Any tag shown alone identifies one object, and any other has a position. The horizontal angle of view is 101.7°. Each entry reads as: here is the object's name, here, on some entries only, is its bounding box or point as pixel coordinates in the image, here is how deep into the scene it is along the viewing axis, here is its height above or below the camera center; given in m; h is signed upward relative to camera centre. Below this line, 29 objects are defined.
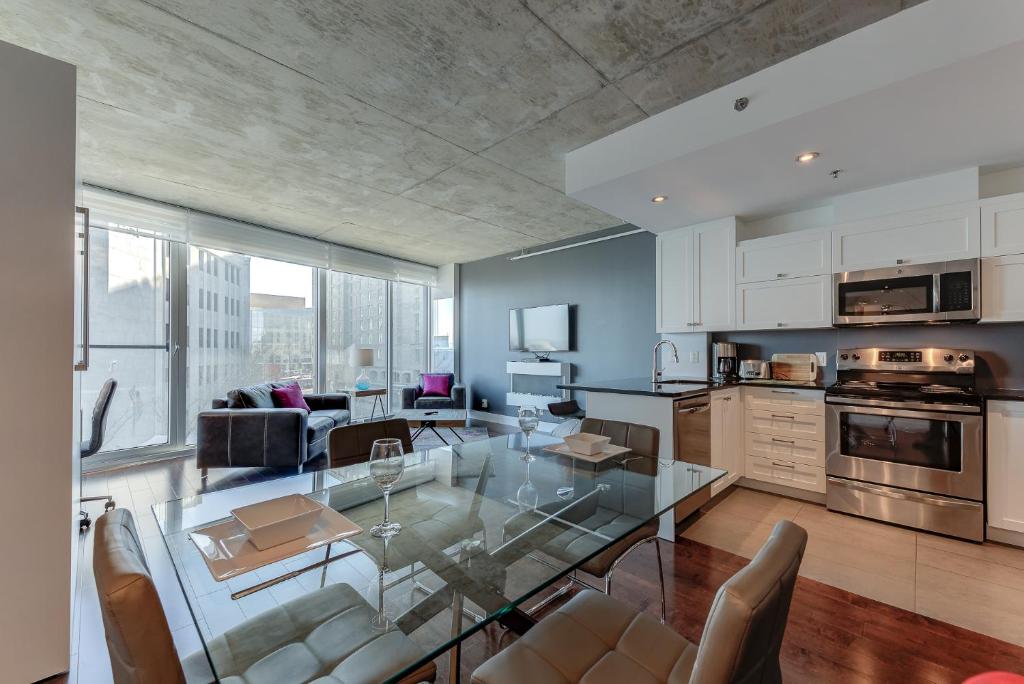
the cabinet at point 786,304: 3.39 +0.34
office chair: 2.96 -0.58
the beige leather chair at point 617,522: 1.20 -0.56
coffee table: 4.80 -0.87
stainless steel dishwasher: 2.79 -0.64
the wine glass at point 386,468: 1.20 -0.36
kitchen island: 2.77 -0.50
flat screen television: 5.73 +0.20
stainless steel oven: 2.62 -0.67
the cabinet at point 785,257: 3.37 +0.74
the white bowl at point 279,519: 1.07 -0.49
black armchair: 6.04 -0.83
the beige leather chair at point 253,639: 0.67 -0.67
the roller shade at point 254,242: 4.63 +1.24
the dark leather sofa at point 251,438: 3.72 -0.85
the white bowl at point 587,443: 1.89 -0.47
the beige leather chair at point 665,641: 0.65 -0.74
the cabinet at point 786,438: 3.23 -0.76
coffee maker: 3.95 -0.16
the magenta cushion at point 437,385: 6.35 -0.64
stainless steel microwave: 2.80 +0.36
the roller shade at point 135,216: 4.02 +1.29
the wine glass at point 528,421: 1.92 -0.36
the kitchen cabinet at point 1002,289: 2.66 +0.36
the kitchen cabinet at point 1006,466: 2.51 -0.75
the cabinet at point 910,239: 2.79 +0.76
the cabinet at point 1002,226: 2.63 +0.76
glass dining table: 0.93 -0.56
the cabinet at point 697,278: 3.79 +0.63
